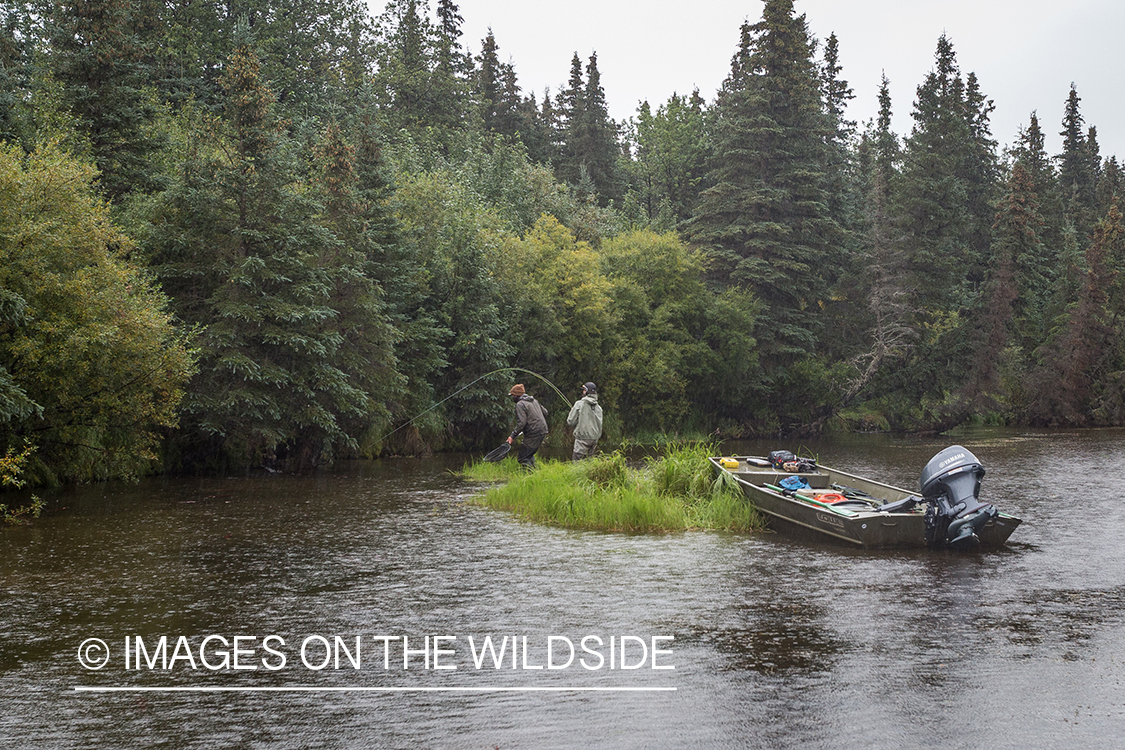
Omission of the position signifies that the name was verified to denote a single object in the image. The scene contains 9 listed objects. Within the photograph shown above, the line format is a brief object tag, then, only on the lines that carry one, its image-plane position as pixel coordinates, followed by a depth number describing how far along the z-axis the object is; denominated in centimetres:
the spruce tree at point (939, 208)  4838
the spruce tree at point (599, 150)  6744
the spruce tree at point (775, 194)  4347
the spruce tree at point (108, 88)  2606
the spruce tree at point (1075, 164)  7125
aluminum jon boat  1225
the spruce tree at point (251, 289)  2184
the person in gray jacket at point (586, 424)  1897
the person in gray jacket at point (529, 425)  1976
